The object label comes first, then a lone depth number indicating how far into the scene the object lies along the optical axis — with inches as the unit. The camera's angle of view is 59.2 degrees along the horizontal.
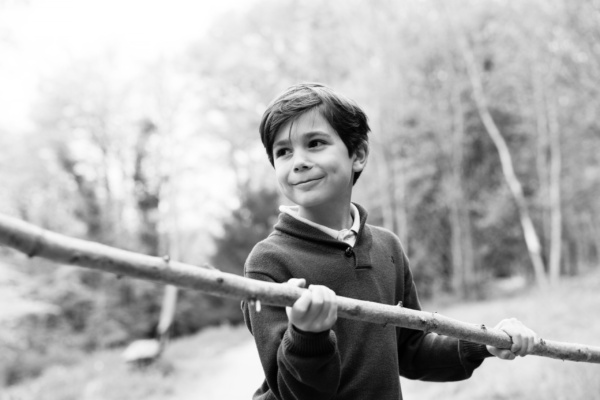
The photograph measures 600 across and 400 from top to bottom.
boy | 66.2
